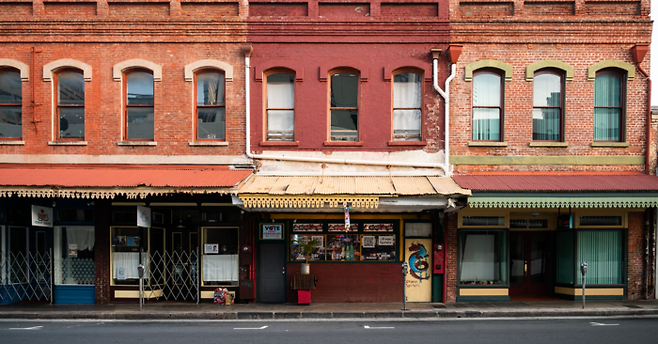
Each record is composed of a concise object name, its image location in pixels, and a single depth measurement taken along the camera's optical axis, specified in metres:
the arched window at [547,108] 14.75
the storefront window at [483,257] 14.57
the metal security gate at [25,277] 14.59
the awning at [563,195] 12.87
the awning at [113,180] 12.68
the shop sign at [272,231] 14.62
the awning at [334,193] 12.60
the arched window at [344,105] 14.85
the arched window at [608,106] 14.74
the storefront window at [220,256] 14.71
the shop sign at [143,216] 13.17
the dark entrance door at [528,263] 15.52
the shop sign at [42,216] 13.65
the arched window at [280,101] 14.94
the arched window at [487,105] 14.77
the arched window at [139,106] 14.90
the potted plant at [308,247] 14.43
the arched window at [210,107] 14.90
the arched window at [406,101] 14.88
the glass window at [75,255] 14.81
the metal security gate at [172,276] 14.69
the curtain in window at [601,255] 14.53
